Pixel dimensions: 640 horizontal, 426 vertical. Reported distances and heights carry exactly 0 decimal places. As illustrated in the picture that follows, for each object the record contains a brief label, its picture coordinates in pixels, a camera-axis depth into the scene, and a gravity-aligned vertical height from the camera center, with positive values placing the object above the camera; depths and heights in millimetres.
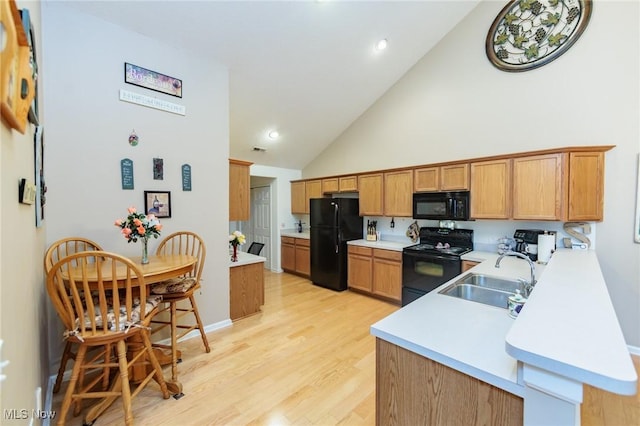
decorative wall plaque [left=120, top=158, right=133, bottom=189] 2318 +311
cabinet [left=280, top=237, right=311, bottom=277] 5074 -977
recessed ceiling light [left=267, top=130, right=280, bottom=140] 4407 +1269
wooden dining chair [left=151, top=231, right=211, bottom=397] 2153 -688
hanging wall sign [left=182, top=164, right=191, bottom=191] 2660 +314
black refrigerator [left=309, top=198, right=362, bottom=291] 4316 -476
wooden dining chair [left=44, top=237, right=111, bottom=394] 1777 -355
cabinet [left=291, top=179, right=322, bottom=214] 5168 +304
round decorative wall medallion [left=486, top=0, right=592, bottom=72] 2779 +2067
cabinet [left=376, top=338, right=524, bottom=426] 917 -748
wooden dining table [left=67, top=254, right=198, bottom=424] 1668 -455
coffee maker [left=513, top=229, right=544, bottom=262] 2873 -368
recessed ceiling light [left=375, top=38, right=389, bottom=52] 3364 +2160
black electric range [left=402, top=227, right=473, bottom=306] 3195 -664
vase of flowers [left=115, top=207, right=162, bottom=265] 1990 -154
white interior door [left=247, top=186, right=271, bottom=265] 5797 -198
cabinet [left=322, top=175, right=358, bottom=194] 4551 +439
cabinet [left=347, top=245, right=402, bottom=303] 3752 -983
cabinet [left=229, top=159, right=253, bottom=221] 3361 +231
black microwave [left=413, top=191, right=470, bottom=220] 3277 +47
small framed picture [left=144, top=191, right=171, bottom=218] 2459 +41
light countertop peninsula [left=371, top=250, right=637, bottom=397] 667 -395
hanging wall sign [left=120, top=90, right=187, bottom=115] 2320 +996
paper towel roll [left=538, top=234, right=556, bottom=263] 2646 -387
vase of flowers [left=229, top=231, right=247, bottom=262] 3382 -440
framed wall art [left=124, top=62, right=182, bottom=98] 2338 +1211
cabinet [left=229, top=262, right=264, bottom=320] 3180 -1048
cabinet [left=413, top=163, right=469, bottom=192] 3291 +411
